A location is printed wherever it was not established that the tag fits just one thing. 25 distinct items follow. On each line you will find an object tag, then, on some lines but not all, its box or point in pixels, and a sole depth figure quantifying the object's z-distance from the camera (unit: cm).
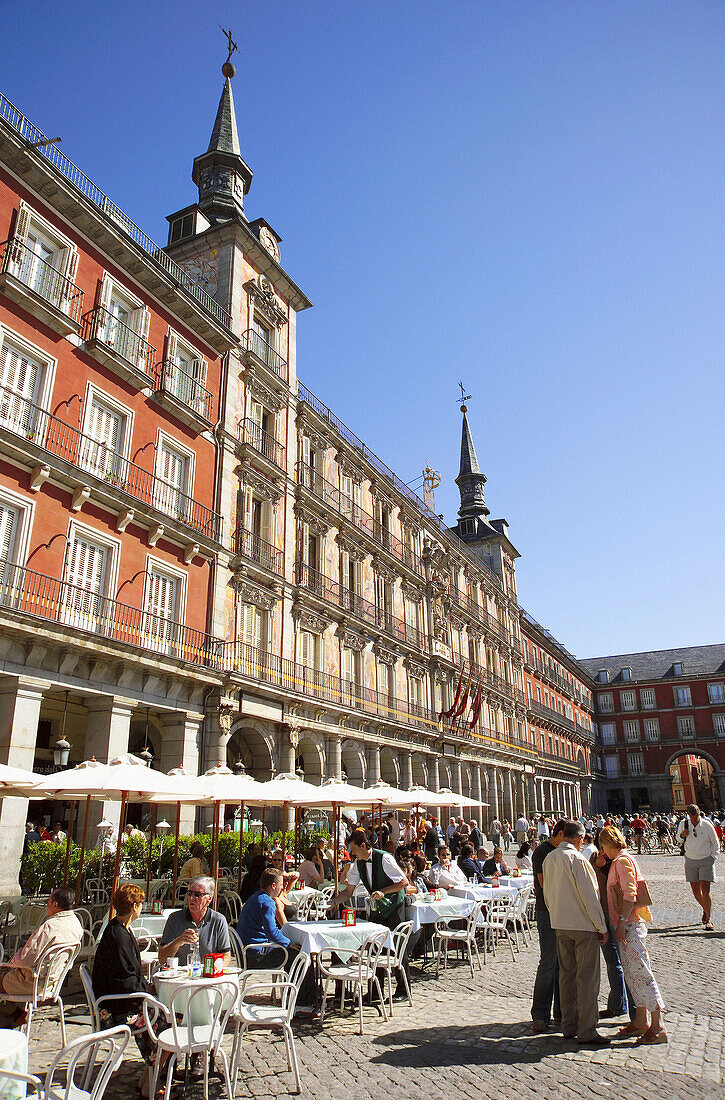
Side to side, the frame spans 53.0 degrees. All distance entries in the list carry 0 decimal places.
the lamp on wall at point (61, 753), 1384
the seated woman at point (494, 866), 1362
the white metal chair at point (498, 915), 1073
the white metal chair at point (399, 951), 734
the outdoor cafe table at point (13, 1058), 371
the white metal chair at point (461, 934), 902
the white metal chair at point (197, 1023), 468
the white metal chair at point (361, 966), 682
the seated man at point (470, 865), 1248
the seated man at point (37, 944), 598
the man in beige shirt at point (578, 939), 603
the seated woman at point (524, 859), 1598
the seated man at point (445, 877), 1102
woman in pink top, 606
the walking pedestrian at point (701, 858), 1166
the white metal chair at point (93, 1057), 362
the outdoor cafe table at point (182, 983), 491
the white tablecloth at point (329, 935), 696
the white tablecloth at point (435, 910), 857
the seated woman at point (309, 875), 1283
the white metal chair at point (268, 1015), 513
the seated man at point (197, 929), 568
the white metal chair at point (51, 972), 600
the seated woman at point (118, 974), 537
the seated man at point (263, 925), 709
